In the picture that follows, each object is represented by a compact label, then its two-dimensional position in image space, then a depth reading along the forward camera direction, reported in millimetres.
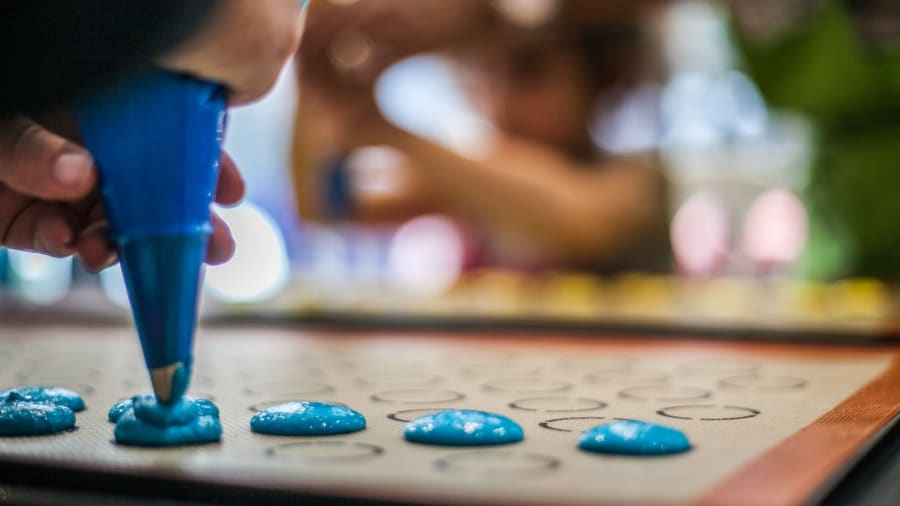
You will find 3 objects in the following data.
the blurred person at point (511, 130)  2172
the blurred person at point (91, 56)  609
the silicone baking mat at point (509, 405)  606
